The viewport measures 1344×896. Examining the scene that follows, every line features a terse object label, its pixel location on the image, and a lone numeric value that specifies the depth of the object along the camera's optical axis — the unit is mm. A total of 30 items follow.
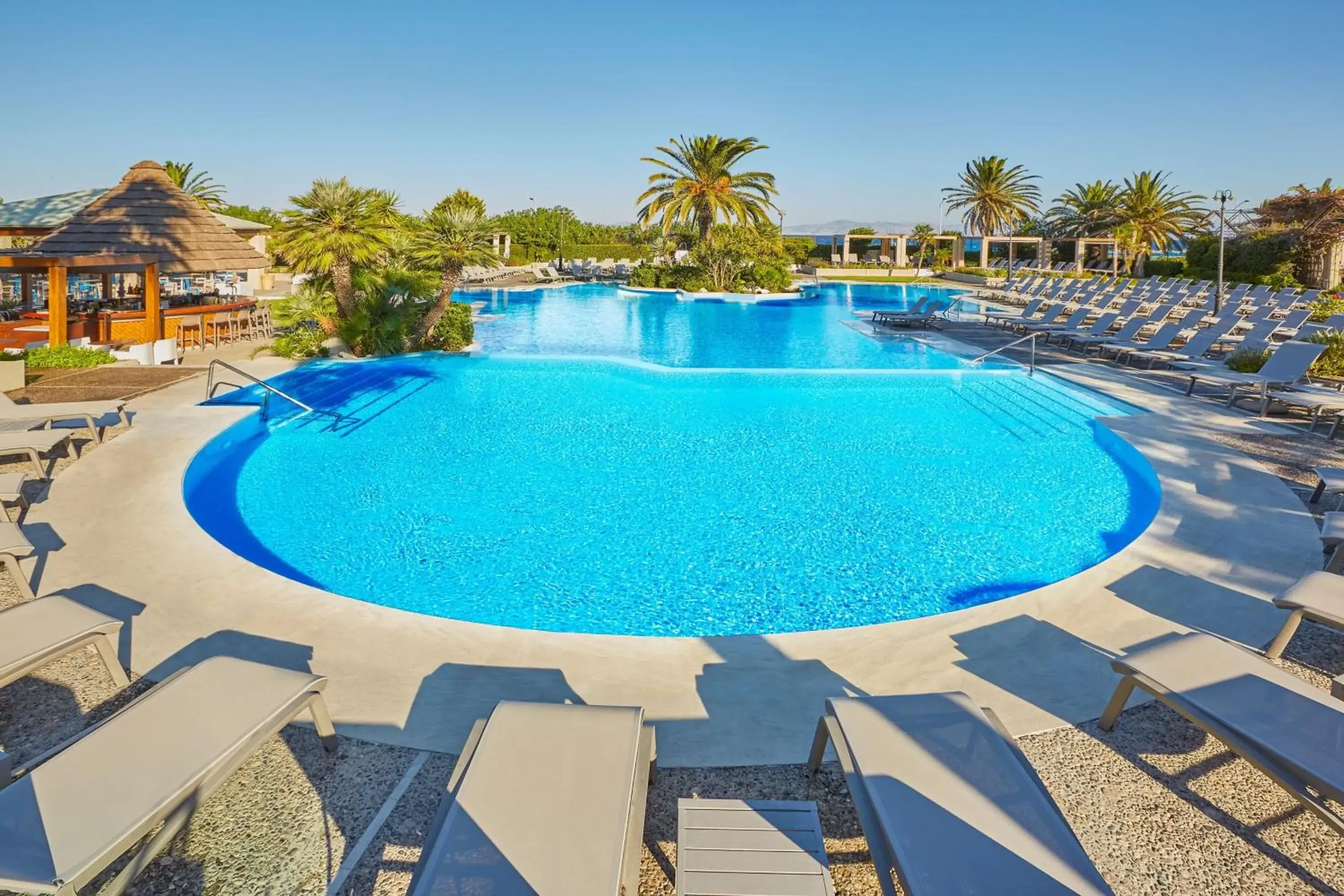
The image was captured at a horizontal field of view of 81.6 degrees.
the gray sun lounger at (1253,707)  2752
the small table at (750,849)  2414
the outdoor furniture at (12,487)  5551
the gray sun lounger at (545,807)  2225
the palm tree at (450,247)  15453
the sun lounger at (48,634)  3400
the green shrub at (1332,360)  11609
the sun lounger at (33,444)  6586
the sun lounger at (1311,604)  3918
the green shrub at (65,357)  11883
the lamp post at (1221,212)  19453
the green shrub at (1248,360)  12273
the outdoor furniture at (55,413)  7750
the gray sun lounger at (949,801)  2268
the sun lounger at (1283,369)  10266
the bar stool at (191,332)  15148
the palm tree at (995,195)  47031
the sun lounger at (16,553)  4547
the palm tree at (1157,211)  42000
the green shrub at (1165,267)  34562
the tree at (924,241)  45875
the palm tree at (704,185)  32688
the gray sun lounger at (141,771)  2307
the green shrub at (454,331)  16047
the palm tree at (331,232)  13758
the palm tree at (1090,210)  44219
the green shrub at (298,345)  14281
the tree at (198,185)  34094
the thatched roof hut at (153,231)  13883
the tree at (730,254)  30047
